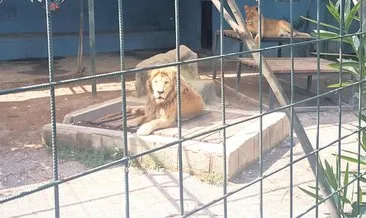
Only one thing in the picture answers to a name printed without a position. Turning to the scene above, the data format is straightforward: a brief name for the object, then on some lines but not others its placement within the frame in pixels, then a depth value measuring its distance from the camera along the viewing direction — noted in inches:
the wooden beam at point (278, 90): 86.1
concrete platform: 184.9
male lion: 203.9
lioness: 374.6
